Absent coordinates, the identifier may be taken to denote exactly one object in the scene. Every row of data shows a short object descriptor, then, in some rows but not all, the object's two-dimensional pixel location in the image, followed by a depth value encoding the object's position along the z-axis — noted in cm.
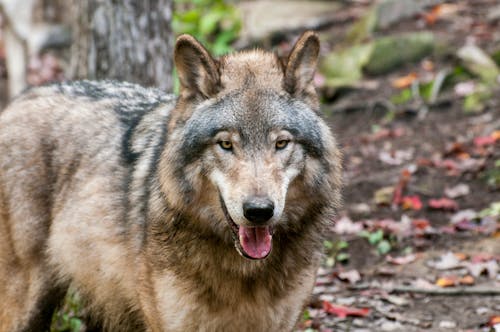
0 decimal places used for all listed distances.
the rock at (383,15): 2817
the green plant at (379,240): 1442
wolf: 793
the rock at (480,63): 2208
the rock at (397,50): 2500
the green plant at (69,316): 1159
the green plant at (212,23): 2786
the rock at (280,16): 3102
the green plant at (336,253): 1425
